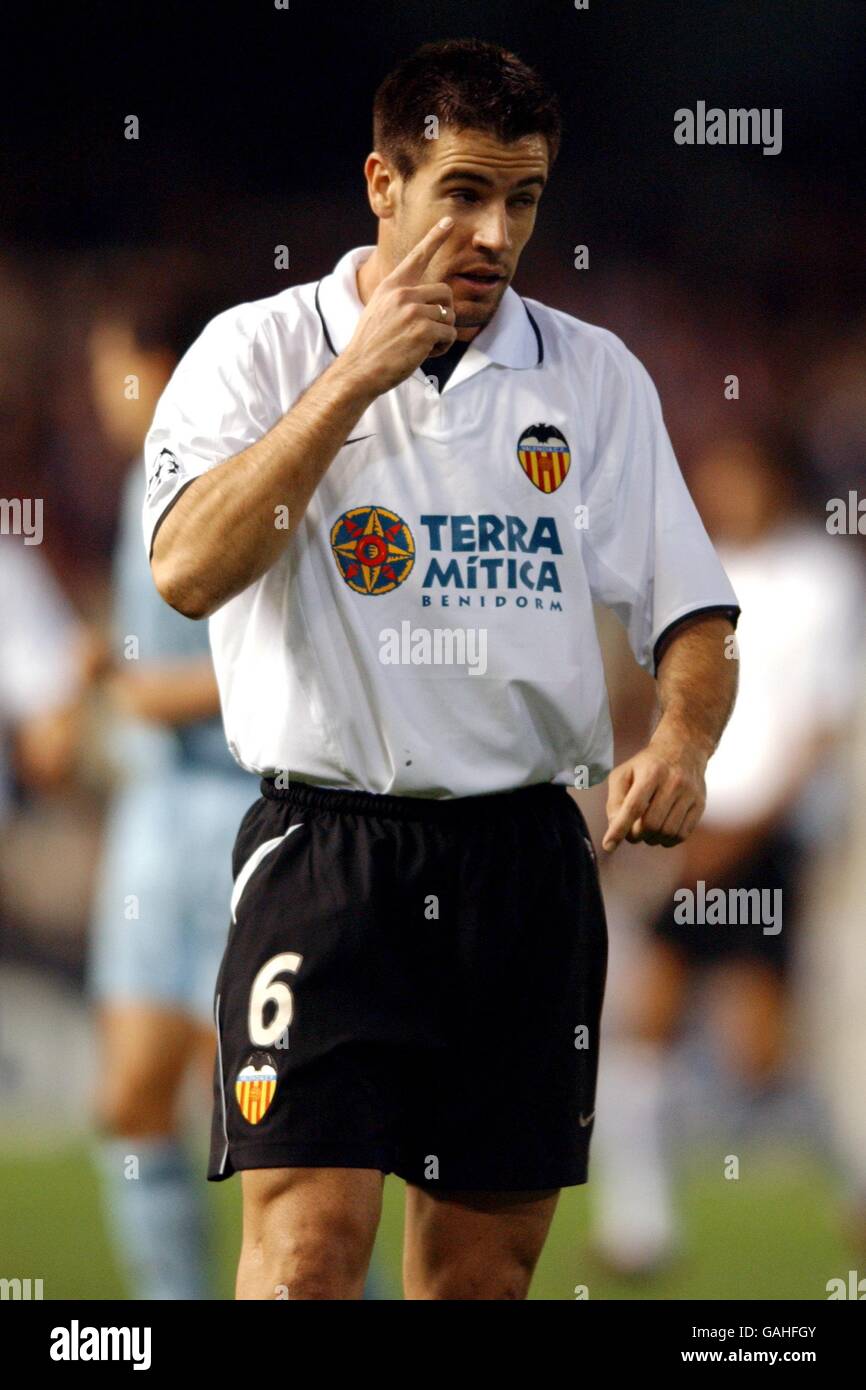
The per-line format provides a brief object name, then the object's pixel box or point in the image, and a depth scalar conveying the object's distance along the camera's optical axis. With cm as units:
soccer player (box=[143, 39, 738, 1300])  440
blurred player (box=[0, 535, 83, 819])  879
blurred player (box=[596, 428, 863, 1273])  860
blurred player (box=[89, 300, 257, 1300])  731
